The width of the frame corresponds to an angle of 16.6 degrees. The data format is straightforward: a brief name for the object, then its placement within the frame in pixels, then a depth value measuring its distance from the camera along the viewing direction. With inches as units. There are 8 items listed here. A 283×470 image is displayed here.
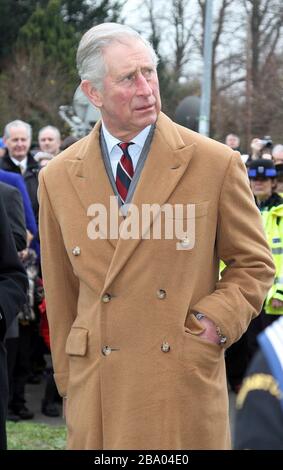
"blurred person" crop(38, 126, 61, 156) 424.8
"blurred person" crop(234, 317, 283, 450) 71.0
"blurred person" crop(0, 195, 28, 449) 165.8
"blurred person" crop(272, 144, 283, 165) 416.3
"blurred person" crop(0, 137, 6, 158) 384.0
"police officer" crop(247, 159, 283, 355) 319.0
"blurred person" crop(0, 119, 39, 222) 353.4
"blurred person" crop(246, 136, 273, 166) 501.5
